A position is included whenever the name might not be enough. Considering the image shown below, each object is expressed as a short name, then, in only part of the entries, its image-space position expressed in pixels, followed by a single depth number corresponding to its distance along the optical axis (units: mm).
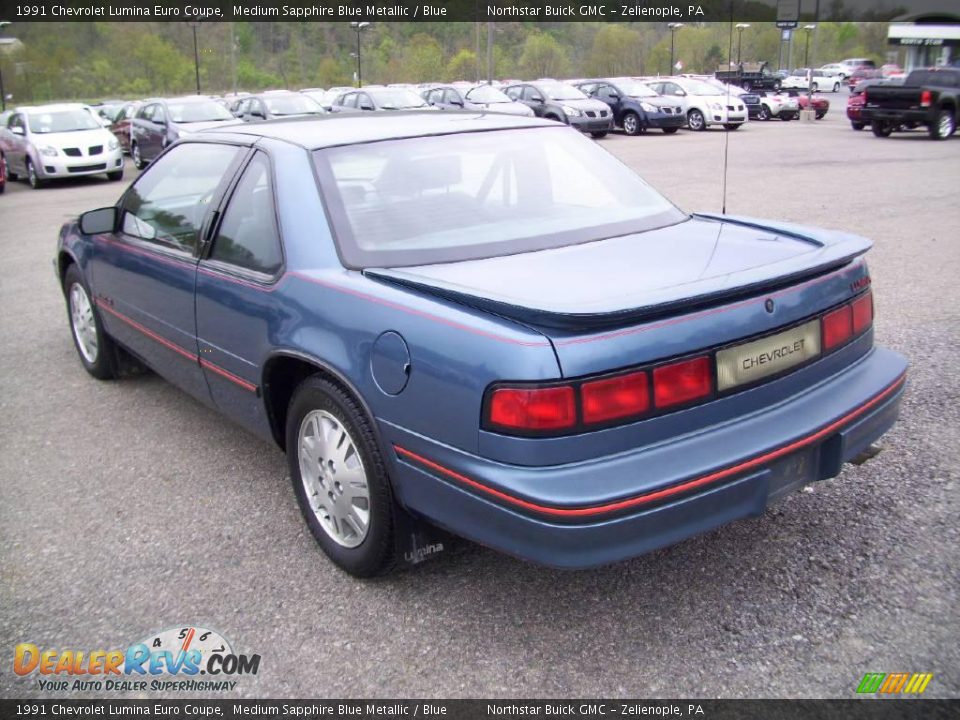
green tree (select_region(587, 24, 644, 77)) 88688
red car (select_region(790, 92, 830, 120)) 31875
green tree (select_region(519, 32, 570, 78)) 89312
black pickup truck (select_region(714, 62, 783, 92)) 35469
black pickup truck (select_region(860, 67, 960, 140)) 21734
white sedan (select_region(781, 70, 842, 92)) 51288
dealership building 55812
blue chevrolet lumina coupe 2443
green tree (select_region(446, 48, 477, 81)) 84375
